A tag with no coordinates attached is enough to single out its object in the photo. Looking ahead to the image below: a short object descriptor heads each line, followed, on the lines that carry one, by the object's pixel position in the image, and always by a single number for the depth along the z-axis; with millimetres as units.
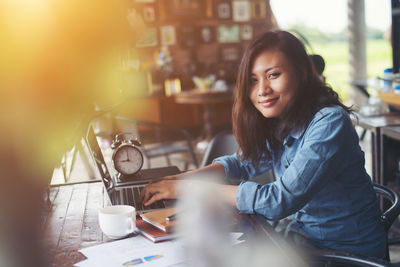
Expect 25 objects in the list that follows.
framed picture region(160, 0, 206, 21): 7305
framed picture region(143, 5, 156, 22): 7230
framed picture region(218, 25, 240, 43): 7637
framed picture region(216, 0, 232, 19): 7586
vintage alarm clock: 1611
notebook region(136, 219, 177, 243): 1168
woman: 1349
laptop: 1472
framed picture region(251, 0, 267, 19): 7715
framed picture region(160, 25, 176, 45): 7352
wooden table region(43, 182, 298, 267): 1133
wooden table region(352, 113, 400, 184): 2754
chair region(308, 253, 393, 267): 1087
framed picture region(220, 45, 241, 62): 7680
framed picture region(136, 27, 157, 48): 7223
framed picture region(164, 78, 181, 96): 7215
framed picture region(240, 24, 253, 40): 7746
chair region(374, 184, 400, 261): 1518
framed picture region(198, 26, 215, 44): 7527
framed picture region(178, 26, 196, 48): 7387
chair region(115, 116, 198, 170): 3643
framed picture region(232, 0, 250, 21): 7633
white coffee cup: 1183
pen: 1237
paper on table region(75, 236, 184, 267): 1046
